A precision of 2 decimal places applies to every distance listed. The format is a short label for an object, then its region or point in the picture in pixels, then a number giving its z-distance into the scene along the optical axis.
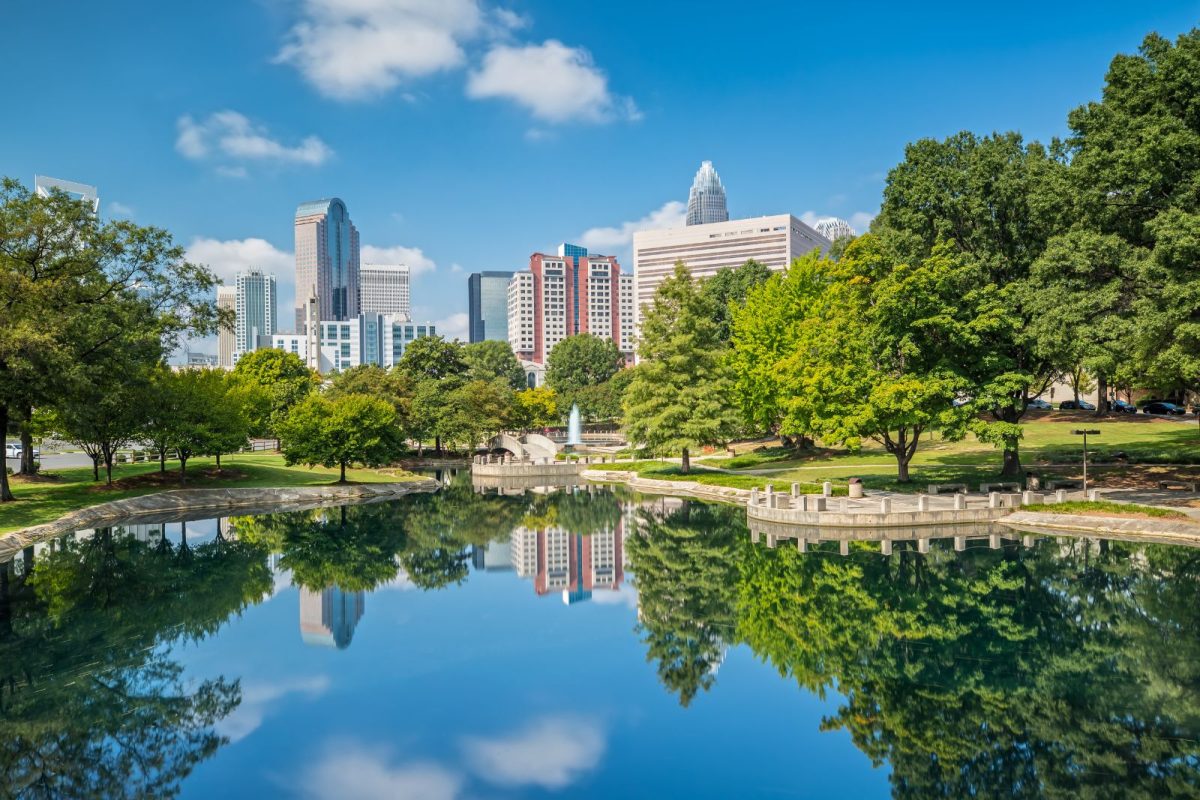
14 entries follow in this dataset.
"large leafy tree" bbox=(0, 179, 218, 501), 32.69
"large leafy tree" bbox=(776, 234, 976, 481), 35.19
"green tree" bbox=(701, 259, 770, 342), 77.06
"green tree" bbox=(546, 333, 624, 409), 133.88
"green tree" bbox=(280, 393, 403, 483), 51.22
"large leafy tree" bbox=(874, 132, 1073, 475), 34.88
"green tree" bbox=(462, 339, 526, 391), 144.62
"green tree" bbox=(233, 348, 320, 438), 68.56
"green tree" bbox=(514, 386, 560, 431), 103.76
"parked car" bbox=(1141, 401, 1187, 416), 61.11
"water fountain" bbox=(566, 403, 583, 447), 94.02
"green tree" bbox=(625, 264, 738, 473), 50.44
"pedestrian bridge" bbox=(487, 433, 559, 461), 80.31
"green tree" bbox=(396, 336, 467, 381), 93.50
